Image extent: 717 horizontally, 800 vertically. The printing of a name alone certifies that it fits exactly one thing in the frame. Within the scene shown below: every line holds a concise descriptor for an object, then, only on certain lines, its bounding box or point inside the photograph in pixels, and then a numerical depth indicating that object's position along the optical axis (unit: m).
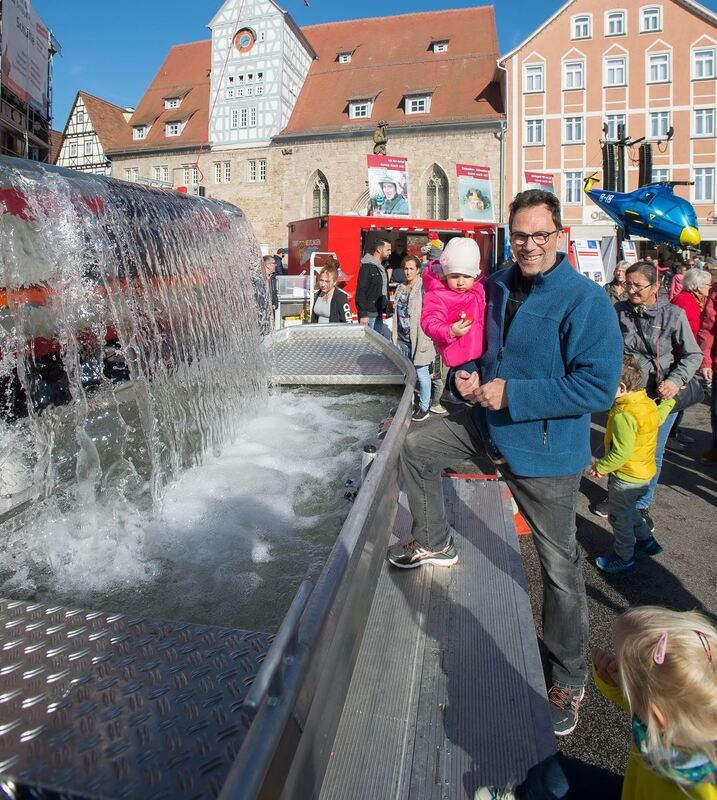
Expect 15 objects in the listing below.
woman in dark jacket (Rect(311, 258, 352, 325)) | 8.63
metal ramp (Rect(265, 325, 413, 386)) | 4.87
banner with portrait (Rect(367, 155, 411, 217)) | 17.72
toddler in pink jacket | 2.60
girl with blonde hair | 1.29
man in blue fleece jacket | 2.17
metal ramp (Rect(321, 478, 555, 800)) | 1.63
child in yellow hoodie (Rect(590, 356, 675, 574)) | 3.78
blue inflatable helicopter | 8.88
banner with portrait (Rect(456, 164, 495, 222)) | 19.56
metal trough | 1.09
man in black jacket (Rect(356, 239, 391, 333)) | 9.49
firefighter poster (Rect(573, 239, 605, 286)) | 13.58
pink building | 30.53
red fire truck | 15.94
